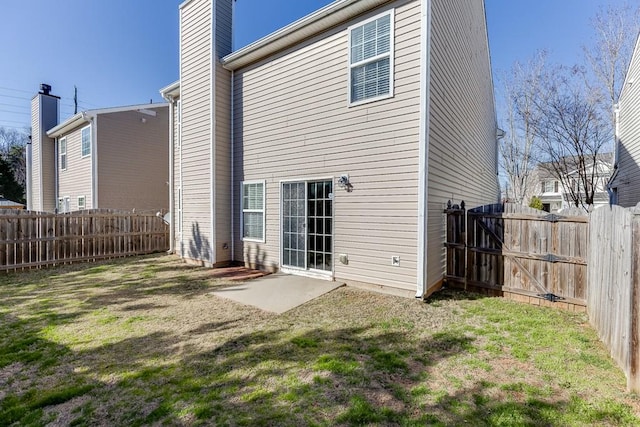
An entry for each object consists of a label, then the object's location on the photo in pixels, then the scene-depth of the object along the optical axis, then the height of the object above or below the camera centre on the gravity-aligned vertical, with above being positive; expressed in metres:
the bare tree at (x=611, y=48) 13.48 +7.09
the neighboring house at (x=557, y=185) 14.97 +1.77
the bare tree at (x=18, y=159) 30.44 +5.16
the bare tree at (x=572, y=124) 13.14 +3.60
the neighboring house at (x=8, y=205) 17.49 +0.40
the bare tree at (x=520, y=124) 16.31 +4.84
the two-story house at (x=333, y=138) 5.53 +1.57
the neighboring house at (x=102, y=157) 13.56 +2.57
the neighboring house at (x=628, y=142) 11.18 +2.57
